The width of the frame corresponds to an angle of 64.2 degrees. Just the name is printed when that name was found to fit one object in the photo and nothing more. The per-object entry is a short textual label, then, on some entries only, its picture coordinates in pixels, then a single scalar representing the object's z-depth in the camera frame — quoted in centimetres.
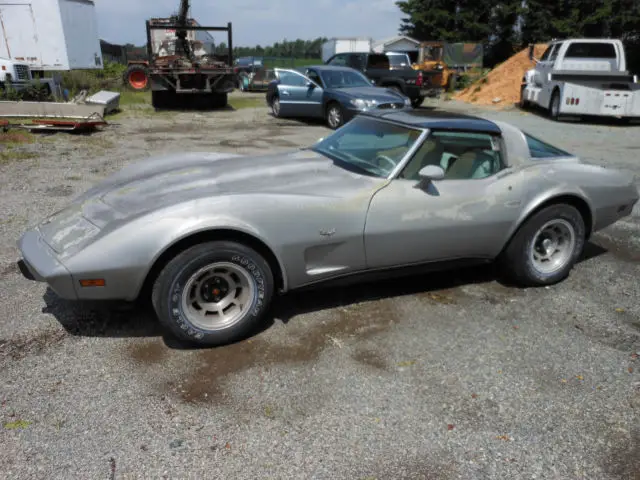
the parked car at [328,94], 1167
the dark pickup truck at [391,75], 1655
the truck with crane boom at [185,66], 1538
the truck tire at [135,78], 2039
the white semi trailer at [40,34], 1711
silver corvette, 285
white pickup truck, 1357
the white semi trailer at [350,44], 4150
